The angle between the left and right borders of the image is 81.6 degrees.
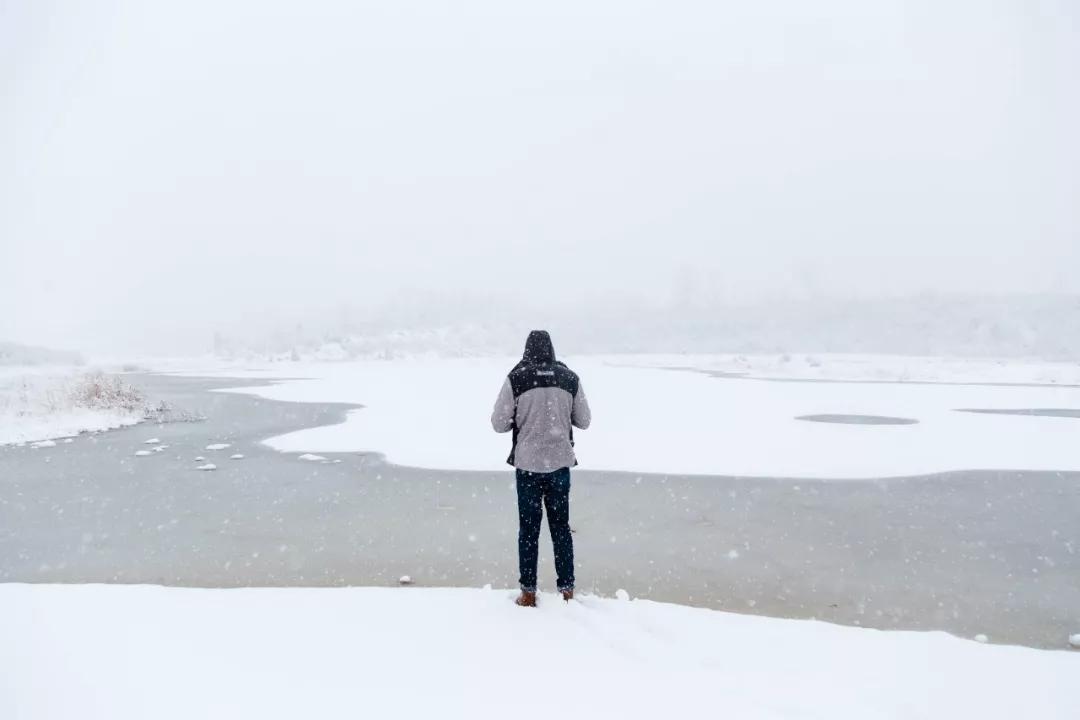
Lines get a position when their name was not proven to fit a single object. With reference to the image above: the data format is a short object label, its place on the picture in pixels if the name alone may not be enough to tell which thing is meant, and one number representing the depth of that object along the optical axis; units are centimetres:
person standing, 499
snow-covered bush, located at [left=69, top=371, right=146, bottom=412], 2053
